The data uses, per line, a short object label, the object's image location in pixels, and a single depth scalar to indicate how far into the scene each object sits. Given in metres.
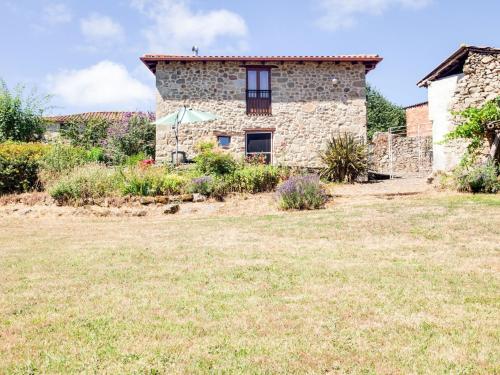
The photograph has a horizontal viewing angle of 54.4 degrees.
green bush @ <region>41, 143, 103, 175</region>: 14.74
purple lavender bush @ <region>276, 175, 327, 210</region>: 11.98
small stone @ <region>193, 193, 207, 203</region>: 13.27
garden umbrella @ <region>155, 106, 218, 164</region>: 17.92
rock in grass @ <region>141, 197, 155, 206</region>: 13.02
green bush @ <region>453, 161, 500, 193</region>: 12.60
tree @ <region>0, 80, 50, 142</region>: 20.77
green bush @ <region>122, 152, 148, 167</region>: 16.05
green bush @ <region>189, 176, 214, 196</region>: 13.61
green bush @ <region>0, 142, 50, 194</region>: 14.18
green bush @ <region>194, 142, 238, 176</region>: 14.66
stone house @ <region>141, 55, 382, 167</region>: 21.62
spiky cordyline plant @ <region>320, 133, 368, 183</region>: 16.91
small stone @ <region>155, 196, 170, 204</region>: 13.02
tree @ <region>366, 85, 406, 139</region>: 39.06
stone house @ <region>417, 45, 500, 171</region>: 14.10
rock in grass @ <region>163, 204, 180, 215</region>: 12.49
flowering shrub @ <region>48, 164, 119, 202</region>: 13.18
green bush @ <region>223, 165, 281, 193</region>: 14.20
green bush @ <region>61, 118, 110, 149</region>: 26.09
